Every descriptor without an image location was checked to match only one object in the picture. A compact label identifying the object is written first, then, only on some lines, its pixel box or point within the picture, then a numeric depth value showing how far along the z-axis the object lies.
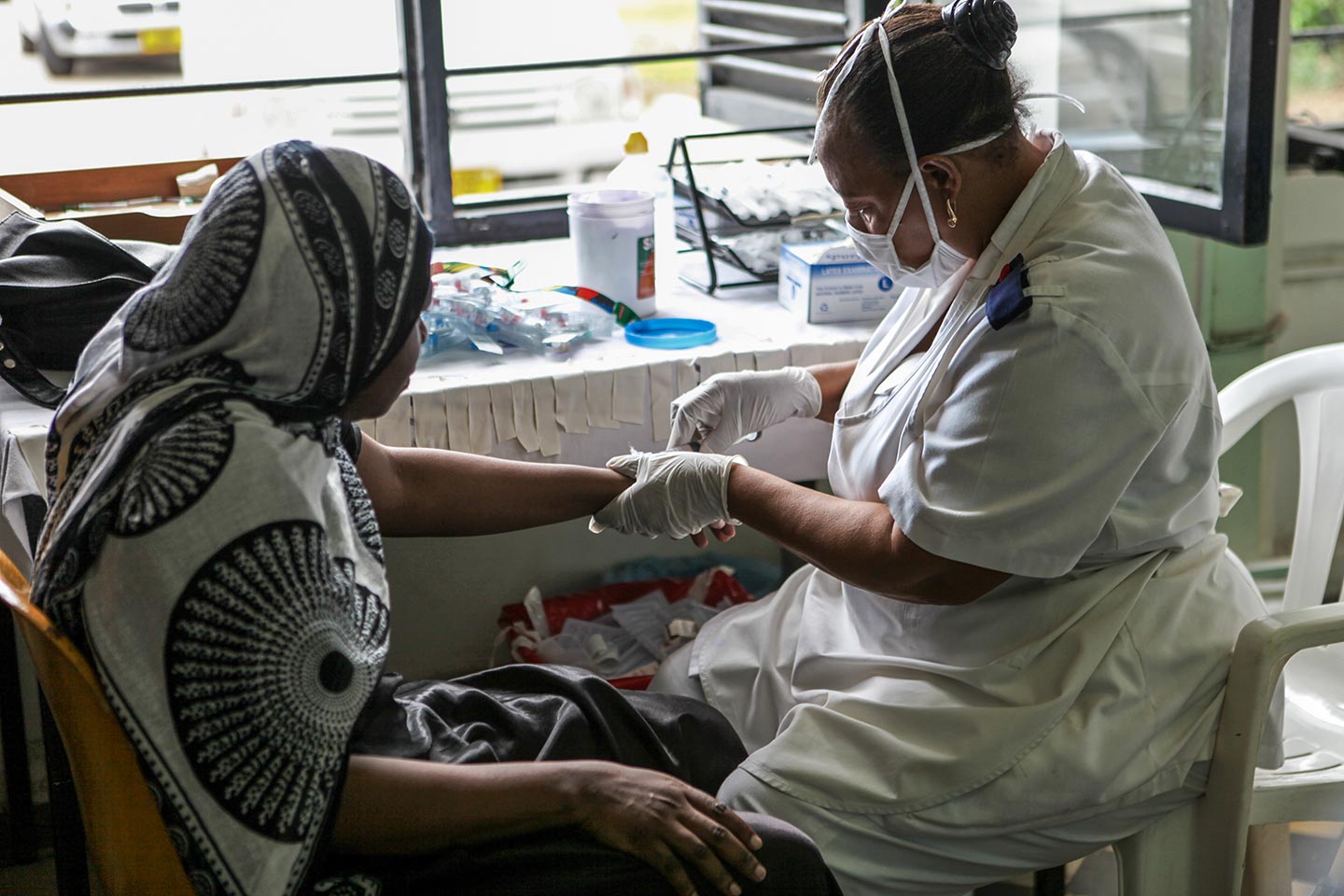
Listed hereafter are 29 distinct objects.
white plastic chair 1.34
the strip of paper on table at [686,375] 1.84
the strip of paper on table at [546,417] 1.77
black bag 1.59
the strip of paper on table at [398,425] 1.72
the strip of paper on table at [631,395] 1.81
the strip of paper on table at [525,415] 1.77
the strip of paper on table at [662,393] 1.83
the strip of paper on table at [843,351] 1.92
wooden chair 0.96
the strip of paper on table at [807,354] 1.90
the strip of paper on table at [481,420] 1.75
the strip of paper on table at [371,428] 1.71
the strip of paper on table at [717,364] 1.85
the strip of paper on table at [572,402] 1.78
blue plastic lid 1.90
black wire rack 2.13
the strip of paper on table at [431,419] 1.74
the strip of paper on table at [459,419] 1.75
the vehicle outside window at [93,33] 6.71
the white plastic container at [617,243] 1.98
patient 0.95
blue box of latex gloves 1.96
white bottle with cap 2.26
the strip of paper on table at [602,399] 1.80
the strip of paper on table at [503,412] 1.76
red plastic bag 2.08
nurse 1.28
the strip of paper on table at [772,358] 1.88
